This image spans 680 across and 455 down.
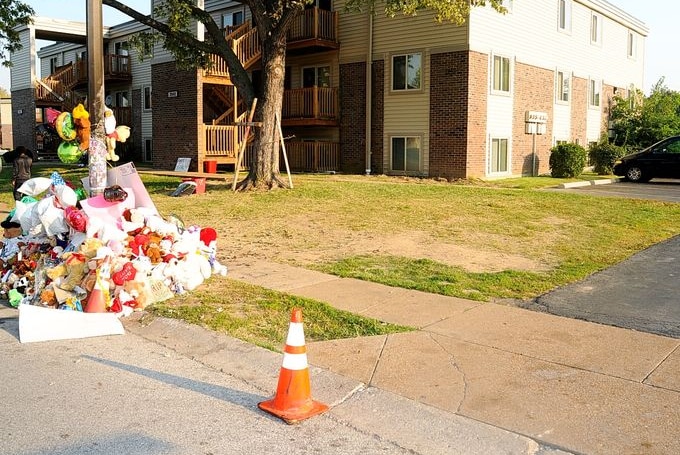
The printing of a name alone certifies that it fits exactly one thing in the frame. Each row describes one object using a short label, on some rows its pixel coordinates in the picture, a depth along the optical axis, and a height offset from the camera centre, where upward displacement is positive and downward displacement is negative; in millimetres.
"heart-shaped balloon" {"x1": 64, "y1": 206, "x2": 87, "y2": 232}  7141 -547
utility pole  8047 +905
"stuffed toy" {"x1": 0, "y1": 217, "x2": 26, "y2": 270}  7801 -871
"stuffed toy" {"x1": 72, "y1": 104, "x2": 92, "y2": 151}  7930 +521
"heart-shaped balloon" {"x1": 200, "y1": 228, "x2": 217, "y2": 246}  8297 -835
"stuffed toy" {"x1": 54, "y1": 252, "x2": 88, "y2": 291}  6840 -1057
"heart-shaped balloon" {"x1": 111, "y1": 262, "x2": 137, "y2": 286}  6809 -1082
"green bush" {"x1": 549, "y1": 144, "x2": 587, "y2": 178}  23000 +299
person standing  13906 +120
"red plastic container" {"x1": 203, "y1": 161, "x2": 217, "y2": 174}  24719 +81
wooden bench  21620 -200
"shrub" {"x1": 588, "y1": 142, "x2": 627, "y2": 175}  25578 +487
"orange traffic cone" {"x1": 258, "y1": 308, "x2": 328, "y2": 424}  4164 -1356
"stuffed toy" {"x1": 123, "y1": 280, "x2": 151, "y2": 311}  6820 -1267
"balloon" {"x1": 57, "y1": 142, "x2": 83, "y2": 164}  8109 +206
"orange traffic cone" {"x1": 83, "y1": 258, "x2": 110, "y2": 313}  6594 -1242
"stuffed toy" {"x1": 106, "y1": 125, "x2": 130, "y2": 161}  8383 +387
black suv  22250 +196
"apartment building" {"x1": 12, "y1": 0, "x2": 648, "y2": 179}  21750 +2871
